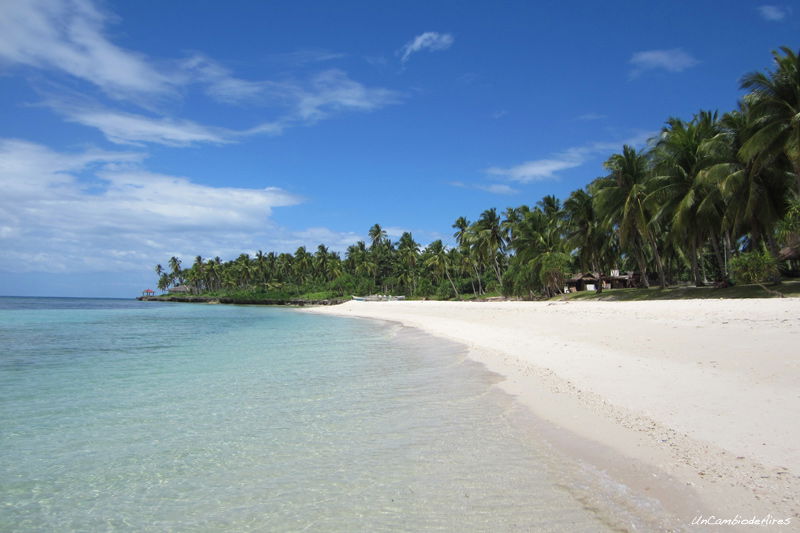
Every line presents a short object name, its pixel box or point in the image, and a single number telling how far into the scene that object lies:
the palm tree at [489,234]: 53.53
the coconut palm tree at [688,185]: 24.39
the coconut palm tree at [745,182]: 21.33
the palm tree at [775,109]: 19.64
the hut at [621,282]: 51.18
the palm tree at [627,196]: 29.48
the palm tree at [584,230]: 37.47
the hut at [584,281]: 50.62
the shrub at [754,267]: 20.34
